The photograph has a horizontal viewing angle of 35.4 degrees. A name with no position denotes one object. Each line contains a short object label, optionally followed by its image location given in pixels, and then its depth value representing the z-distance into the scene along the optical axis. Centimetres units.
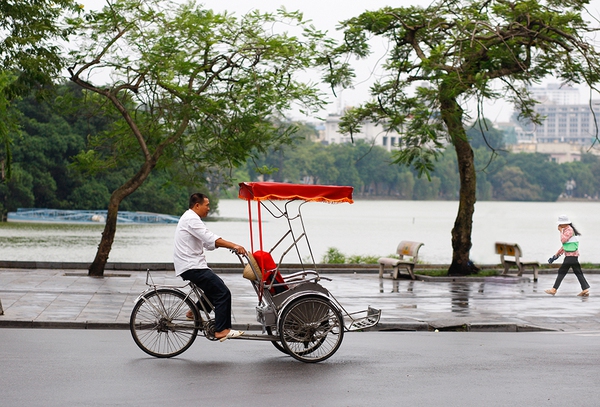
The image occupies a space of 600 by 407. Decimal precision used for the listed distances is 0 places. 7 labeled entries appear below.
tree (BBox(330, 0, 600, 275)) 2139
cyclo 1041
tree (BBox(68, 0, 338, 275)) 2264
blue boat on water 7256
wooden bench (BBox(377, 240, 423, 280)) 2325
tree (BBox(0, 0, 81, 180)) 2044
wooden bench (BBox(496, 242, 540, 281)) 2428
